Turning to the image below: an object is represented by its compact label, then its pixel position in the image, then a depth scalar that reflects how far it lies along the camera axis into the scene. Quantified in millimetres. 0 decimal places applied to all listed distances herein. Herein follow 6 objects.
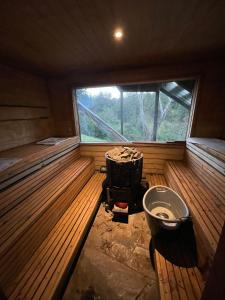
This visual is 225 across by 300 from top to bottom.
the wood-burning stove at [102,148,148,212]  2004
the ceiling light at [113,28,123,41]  1444
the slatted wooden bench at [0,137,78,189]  1520
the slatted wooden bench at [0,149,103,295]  1132
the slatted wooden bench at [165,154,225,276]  1133
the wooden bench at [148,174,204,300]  1087
